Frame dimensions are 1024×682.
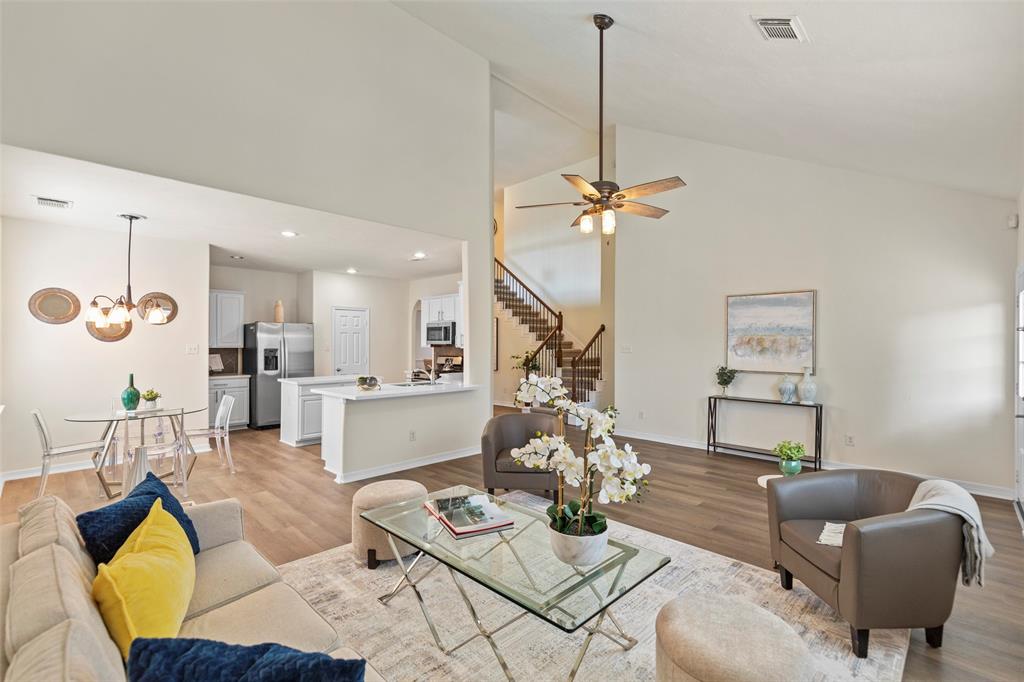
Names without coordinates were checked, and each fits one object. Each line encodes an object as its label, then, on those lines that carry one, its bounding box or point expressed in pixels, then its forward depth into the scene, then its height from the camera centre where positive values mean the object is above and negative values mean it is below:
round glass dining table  4.33 -1.02
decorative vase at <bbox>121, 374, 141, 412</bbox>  4.71 -0.63
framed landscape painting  5.66 +0.09
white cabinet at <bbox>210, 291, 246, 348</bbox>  7.60 +0.28
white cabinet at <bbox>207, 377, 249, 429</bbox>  7.39 -0.94
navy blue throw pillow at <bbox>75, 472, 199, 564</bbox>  1.77 -0.74
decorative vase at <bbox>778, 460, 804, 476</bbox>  3.46 -0.94
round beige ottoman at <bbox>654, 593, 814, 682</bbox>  1.56 -1.08
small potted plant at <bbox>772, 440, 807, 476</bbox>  3.47 -0.87
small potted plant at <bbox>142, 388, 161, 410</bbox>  4.93 -0.64
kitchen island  5.11 -1.08
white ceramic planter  2.03 -0.91
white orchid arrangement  1.91 -0.53
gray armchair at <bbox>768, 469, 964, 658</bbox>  2.19 -1.10
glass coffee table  1.84 -1.03
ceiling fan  3.68 +1.14
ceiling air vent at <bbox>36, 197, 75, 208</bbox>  4.26 +1.22
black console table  5.41 -1.10
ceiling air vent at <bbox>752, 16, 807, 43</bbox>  3.03 +2.05
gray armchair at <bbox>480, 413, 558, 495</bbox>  4.15 -1.04
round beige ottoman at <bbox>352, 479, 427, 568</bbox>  3.09 -1.27
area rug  2.17 -1.52
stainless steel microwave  8.43 +0.06
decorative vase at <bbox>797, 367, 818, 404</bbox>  5.50 -0.58
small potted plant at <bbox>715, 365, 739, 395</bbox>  6.17 -0.48
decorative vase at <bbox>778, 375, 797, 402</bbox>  5.66 -0.62
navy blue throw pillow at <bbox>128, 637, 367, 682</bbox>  0.92 -0.66
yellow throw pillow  1.36 -0.79
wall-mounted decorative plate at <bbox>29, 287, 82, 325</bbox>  5.13 +0.32
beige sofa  1.04 -0.74
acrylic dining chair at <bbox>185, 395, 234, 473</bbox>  5.20 -1.01
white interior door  8.52 -0.07
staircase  8.92 -0.06
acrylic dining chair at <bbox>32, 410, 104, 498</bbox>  4.04 -1.03
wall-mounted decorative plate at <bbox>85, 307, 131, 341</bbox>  5.52 +0.05
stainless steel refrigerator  7.68 -0.42
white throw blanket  2.17 -0.88
